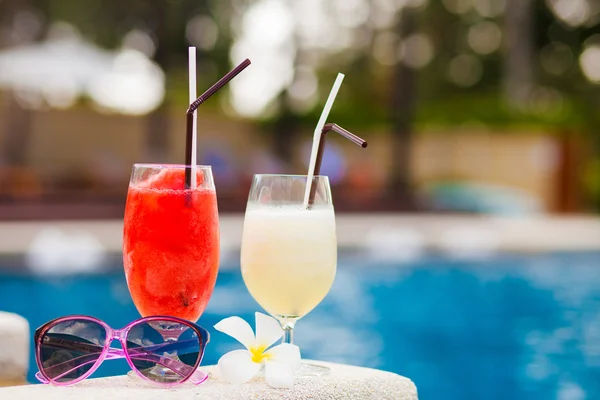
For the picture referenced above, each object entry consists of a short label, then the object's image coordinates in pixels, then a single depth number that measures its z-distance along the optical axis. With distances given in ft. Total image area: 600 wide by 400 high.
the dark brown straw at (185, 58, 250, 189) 5.08
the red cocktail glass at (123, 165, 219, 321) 5.21
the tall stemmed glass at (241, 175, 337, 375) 5.32
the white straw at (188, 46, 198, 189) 5.17
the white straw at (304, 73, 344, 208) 5.21
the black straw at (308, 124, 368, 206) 5.19
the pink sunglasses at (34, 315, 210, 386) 4.93
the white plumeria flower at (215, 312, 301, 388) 4.98
